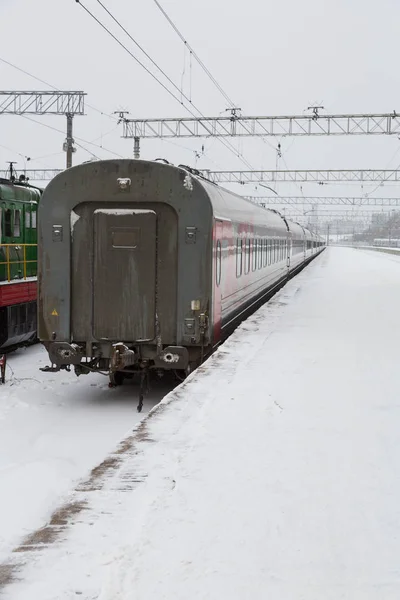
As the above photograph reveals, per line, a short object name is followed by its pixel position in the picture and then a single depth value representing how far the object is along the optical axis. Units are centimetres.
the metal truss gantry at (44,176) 5414
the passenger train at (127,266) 1002
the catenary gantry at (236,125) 3022
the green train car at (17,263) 1417
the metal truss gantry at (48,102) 2873
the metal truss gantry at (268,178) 4405
